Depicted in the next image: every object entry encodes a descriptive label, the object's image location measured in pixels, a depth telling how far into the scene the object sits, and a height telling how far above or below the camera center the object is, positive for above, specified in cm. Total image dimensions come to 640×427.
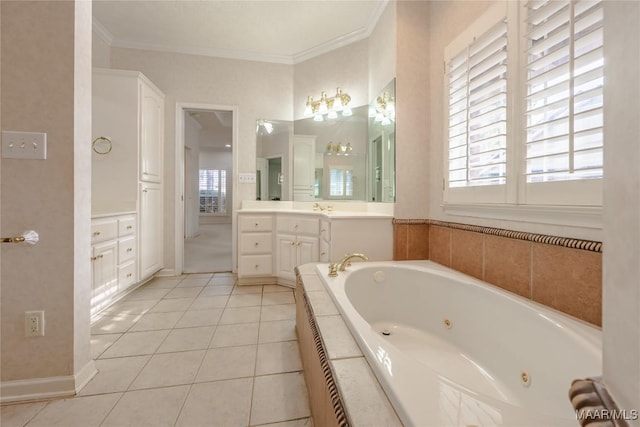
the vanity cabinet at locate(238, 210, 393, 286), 229 -27
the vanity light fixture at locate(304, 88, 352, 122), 302 +118
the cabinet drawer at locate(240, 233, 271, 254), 290 -34
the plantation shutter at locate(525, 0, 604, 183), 98 +48
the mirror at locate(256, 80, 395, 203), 263 +61
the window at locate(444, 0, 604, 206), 101 +49
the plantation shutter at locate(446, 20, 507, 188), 145 +59
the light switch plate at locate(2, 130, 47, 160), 121 +29
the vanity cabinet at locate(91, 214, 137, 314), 205 -39
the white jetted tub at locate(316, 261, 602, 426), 61 -48
